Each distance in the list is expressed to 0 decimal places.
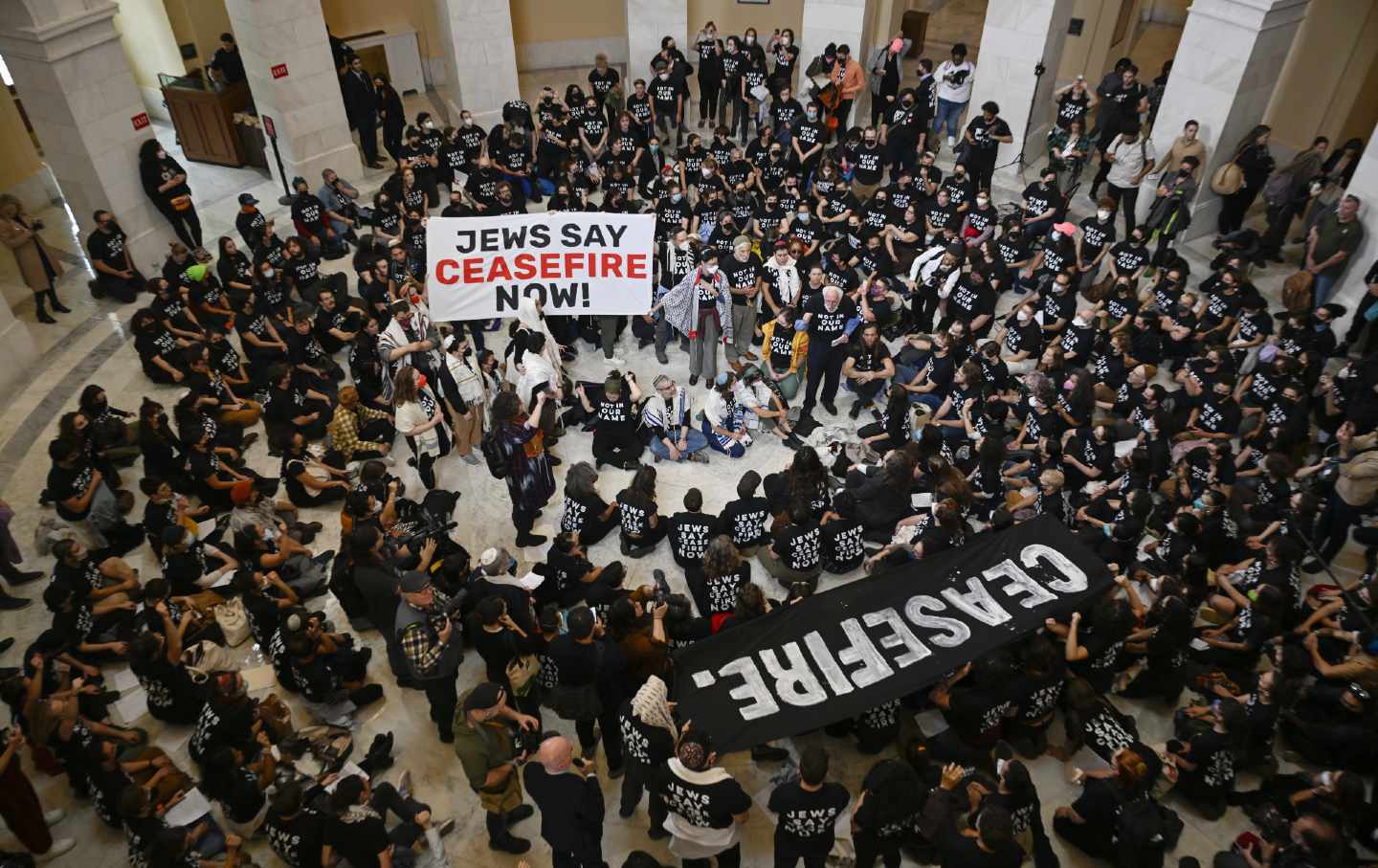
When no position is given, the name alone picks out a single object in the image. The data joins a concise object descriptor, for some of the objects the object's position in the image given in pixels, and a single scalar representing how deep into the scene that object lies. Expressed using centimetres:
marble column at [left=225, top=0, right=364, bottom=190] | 1419
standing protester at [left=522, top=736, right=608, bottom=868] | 560
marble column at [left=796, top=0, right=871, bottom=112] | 1673
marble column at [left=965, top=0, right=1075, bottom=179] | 1498
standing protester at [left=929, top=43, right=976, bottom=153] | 1570
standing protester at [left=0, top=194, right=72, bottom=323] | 1165
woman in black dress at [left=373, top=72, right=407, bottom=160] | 1599
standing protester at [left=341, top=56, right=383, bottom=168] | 1575
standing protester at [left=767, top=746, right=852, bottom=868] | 552
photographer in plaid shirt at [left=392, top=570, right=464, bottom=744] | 657
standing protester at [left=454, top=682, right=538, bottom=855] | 605
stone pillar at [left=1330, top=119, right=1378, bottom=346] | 1155
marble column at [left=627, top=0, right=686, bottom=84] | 1798
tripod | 1520
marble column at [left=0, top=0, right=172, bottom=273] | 1147
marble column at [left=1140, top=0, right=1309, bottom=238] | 1243
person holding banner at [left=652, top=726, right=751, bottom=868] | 555
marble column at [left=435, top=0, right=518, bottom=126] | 1659
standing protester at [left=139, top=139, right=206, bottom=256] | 1283
